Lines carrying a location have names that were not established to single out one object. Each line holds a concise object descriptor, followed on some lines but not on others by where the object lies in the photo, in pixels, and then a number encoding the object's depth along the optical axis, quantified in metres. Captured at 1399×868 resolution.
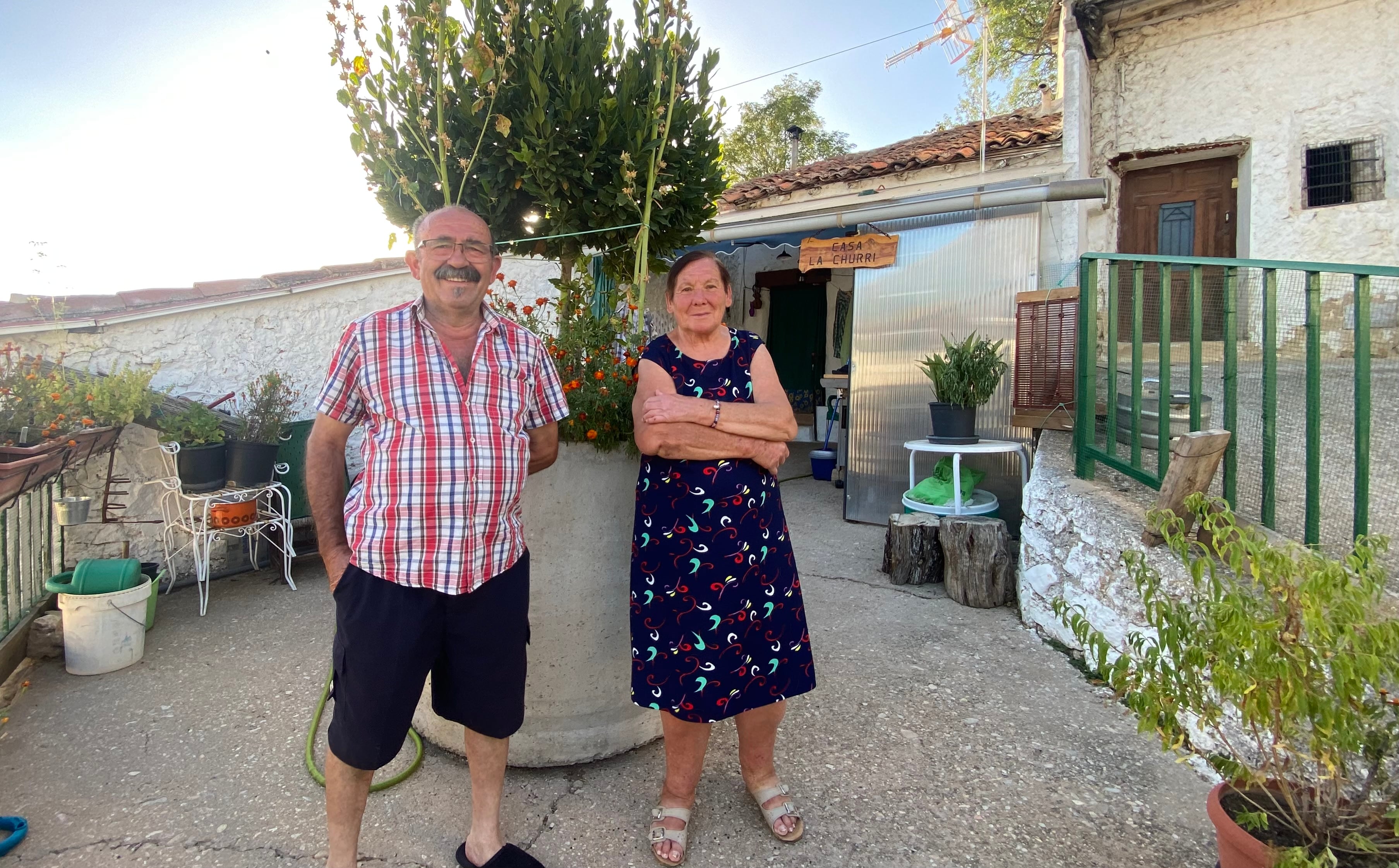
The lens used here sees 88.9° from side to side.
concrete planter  2.22
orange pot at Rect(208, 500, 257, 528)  3.97
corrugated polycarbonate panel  5.47
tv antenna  8.70
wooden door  7.11
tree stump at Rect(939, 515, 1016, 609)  3.86
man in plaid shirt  1.61
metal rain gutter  5.03
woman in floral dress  1.87
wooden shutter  4.47
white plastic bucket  3.09
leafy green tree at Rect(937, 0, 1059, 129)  13.49
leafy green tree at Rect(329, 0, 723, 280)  2.14
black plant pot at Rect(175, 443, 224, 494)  3.89
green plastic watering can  3.20
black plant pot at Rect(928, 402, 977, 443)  4.86
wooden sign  5.93
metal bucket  3.67
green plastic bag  4.73
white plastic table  4.52
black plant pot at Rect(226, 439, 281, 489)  4.09
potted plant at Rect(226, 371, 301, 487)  4.10
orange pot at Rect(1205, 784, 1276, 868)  1.46
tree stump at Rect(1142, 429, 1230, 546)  2.41
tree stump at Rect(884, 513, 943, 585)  4.25
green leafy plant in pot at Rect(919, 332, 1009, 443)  4.87
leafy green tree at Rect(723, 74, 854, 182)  20.14
